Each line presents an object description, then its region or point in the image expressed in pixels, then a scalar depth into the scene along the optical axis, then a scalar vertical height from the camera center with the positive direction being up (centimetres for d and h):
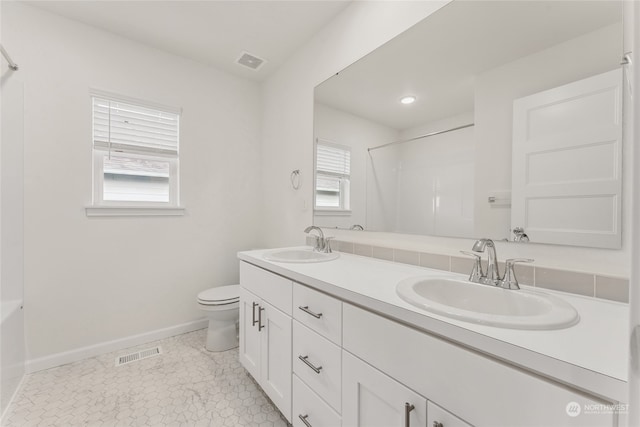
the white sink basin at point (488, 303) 63 -26
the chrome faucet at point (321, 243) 176 -20
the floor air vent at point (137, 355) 189 -110
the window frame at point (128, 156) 197 +26
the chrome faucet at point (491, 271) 92 -21
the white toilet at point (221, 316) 198 -83
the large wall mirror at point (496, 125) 86 +39
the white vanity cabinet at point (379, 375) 52 -45
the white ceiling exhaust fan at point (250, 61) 228 +137
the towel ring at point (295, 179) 220 +29
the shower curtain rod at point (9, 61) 152 +91
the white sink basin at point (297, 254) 166 -28
